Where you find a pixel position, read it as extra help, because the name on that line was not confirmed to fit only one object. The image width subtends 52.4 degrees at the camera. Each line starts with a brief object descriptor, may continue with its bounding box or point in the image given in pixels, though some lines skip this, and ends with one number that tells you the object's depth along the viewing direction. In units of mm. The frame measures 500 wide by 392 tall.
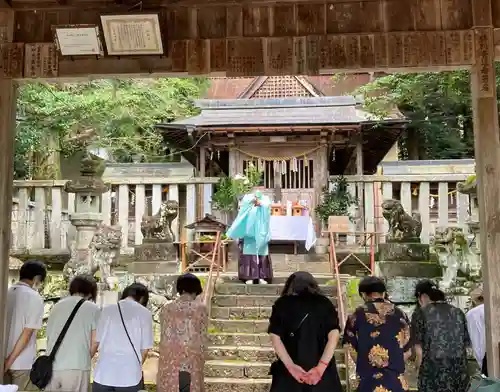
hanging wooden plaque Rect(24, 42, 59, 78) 4762
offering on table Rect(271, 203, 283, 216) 13250
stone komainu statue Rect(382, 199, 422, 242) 8703
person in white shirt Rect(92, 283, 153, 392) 4117
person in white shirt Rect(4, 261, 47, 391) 4484
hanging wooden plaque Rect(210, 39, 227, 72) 4750
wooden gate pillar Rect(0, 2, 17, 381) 4555
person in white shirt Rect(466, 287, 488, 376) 4746
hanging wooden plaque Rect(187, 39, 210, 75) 4758
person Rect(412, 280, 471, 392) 4582
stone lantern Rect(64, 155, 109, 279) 8672
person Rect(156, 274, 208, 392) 4418
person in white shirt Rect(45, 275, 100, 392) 4203
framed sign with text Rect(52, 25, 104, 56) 4488
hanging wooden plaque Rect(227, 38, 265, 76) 4727
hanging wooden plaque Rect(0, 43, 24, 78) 4746
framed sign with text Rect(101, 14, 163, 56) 4477
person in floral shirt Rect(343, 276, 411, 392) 4016
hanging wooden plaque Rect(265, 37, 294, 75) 4699
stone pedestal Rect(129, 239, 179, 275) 9676
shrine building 13344
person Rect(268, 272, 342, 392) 3926
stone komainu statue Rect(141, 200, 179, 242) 9906
